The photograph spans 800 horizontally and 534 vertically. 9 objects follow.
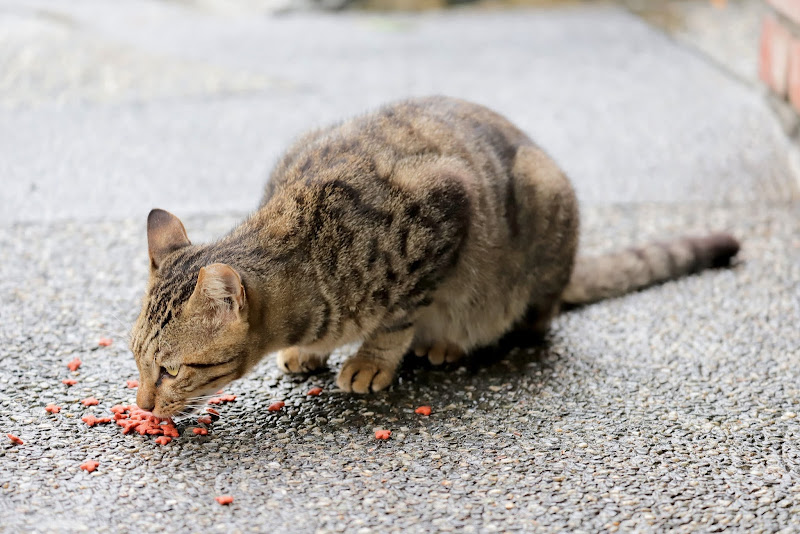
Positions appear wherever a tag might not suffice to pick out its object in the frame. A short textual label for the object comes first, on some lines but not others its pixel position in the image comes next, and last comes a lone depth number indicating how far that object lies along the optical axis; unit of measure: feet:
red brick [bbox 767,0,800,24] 17.54
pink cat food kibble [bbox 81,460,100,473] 9.27
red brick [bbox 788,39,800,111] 17.89
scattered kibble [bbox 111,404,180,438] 10.05
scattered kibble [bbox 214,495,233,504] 8.75
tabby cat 9.60
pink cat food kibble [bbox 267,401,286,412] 10.77
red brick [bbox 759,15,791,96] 18.63
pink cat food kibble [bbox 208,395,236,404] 10.88
